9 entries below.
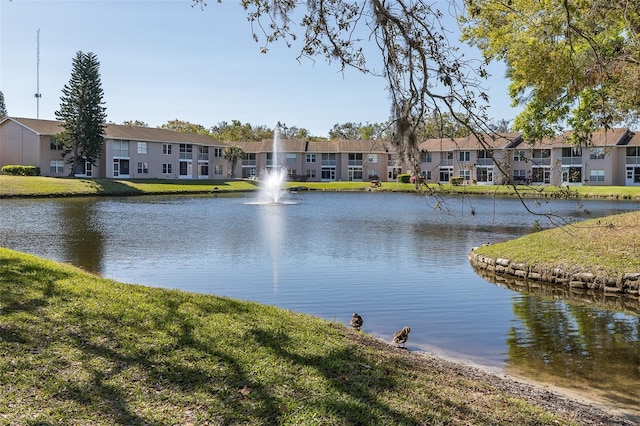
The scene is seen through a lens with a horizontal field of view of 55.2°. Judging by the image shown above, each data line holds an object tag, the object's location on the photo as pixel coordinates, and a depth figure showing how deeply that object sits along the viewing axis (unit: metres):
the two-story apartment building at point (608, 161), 72.25
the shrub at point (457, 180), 71.62
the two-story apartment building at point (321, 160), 95.50
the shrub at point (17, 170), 59.84
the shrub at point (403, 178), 82.91
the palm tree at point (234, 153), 92.29
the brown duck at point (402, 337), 10.41
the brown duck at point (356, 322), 11.27
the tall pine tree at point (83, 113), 62.97
